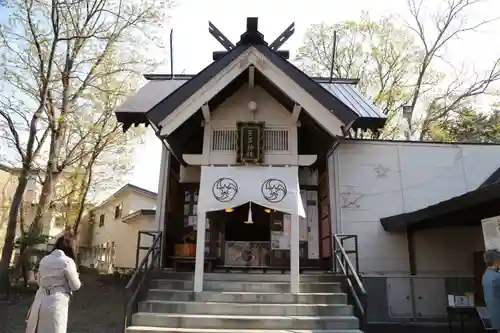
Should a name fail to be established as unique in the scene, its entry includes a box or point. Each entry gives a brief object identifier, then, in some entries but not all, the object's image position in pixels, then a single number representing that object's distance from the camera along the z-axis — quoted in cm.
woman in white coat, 404
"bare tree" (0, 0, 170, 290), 1186
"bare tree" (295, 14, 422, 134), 2216
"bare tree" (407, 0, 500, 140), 2100
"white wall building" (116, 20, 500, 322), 718
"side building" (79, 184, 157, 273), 2119
